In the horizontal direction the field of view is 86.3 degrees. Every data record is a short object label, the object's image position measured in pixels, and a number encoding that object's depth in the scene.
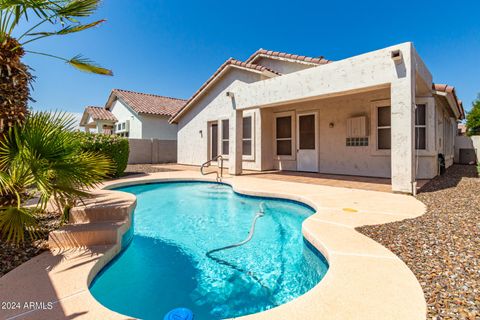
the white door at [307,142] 13.47
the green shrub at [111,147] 11.95
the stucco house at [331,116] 7.84
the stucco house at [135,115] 24.16
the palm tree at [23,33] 3.85
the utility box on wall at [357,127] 11.48
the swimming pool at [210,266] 3.35
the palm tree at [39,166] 3.51
